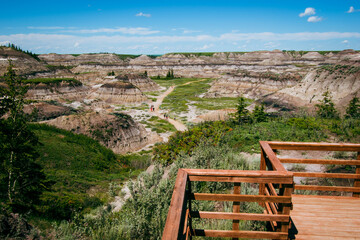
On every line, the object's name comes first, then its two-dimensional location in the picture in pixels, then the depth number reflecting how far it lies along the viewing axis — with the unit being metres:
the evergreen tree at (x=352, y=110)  20.42
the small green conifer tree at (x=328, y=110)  19.47
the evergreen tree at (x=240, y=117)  18.17
